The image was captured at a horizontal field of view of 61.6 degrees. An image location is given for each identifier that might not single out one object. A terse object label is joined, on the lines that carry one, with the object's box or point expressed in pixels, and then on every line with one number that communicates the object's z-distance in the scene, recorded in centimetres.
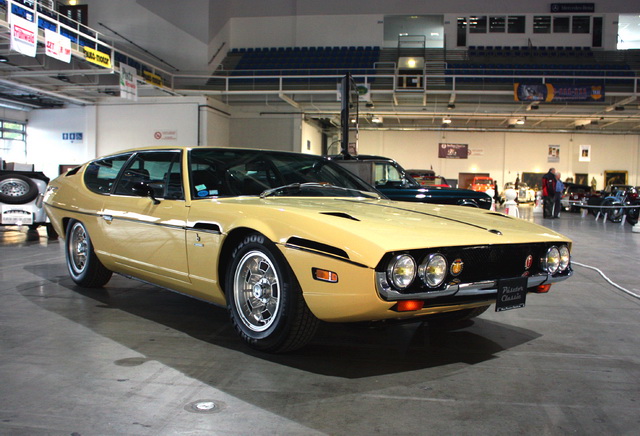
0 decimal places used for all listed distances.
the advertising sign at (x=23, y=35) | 1072
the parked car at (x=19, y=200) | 818
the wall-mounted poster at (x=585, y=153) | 3112
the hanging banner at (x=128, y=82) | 1564
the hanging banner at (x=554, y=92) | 2039
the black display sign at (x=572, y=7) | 2755
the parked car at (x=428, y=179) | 1384
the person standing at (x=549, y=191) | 1623
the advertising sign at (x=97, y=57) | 1424
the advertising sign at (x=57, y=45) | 1245
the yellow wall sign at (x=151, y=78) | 1745
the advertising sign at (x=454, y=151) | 3219
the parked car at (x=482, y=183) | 2795
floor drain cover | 223
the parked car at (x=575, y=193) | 2228
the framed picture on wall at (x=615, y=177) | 3127
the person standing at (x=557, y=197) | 1638
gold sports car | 253
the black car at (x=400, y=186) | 891
